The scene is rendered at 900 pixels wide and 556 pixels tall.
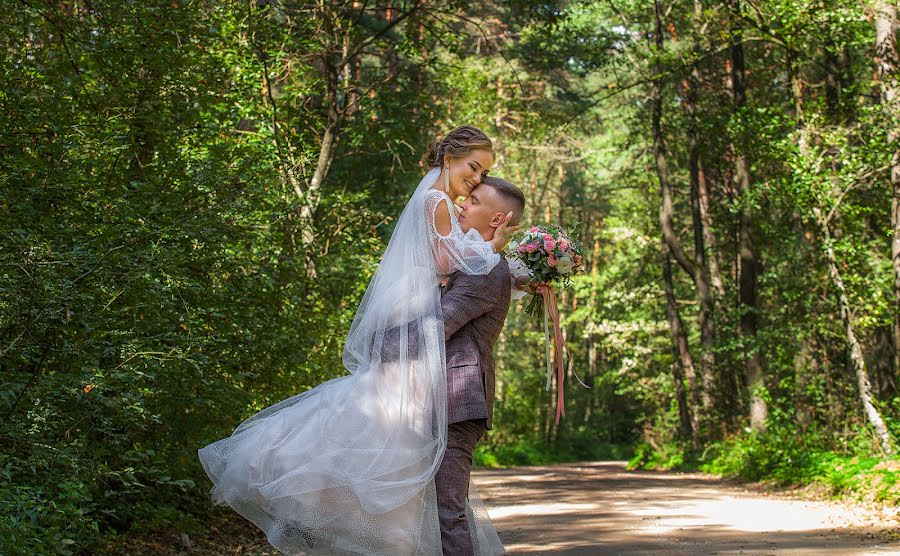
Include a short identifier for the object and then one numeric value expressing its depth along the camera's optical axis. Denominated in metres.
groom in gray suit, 4.90
